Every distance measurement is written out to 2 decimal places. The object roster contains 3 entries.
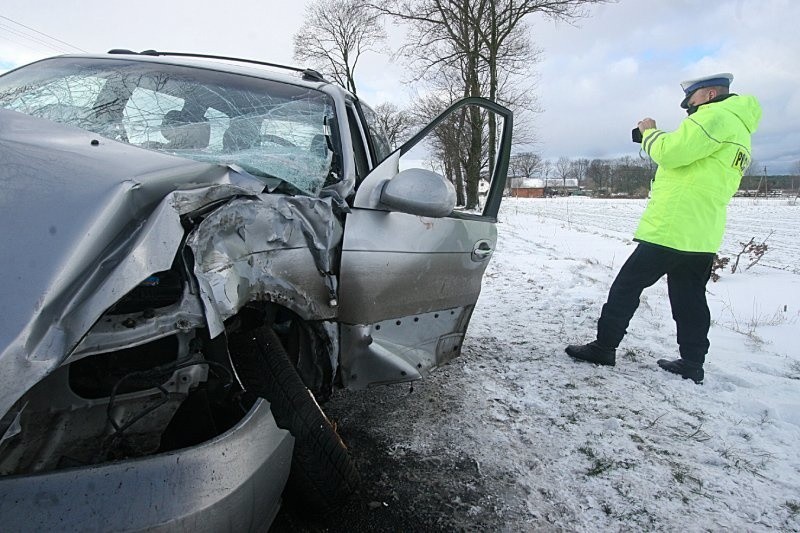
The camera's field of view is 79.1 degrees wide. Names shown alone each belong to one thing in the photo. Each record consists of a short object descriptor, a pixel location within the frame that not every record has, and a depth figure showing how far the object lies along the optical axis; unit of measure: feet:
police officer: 9.55
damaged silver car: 3.37
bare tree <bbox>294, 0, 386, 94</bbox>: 78.28
